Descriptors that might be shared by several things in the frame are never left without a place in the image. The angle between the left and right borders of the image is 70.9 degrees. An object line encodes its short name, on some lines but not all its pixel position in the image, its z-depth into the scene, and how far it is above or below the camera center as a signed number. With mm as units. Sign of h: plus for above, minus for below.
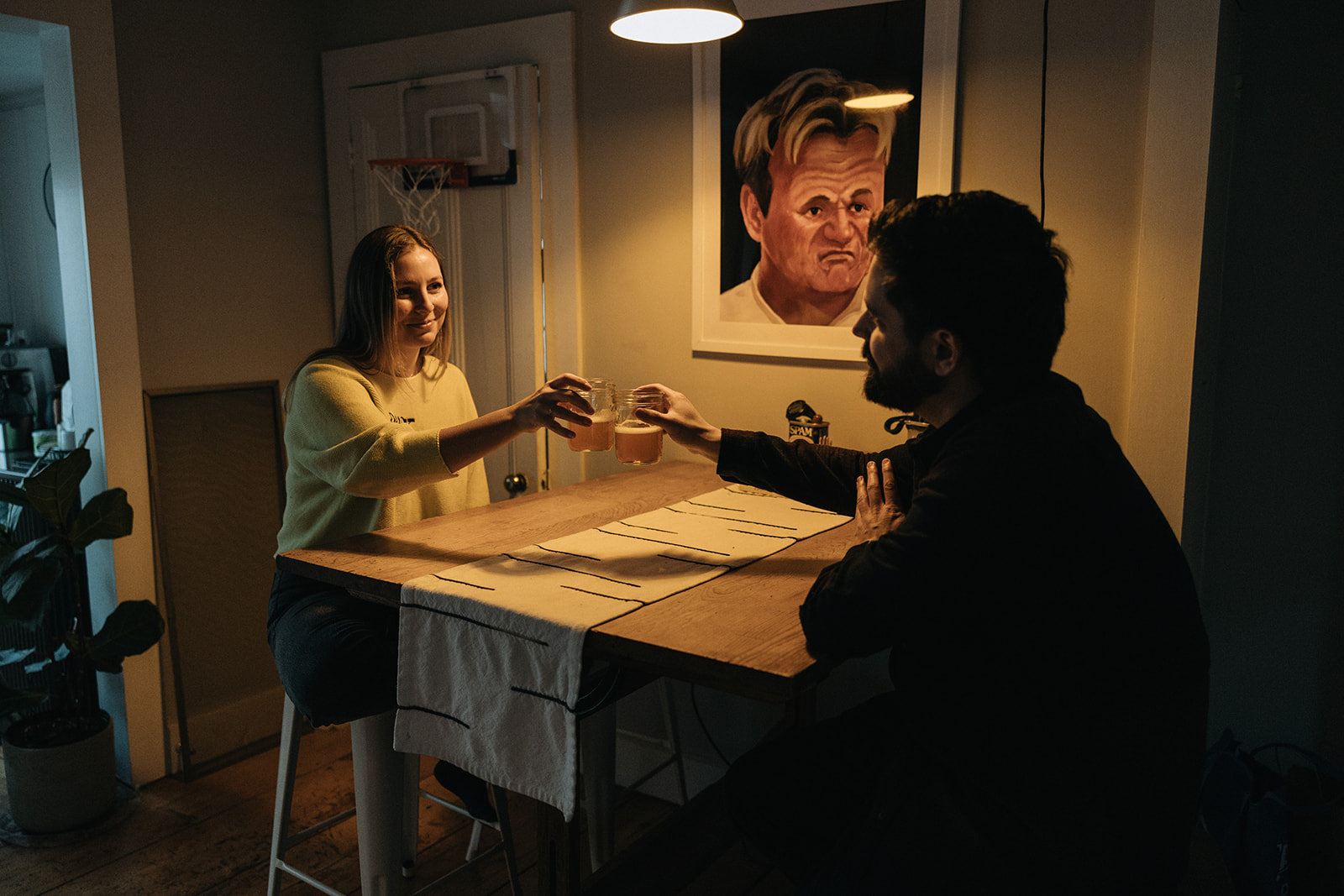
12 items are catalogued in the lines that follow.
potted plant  2441 -963
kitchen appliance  3609 -301
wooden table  1207 -465
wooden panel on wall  2879 -815
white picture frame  2164 +299
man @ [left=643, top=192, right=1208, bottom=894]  1164 -440
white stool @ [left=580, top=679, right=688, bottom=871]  2164 -1134
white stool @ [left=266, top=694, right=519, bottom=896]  1749 -936
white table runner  1354 -518
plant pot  2484 -1279
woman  1737 -301
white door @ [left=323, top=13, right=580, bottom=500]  2770 +345
